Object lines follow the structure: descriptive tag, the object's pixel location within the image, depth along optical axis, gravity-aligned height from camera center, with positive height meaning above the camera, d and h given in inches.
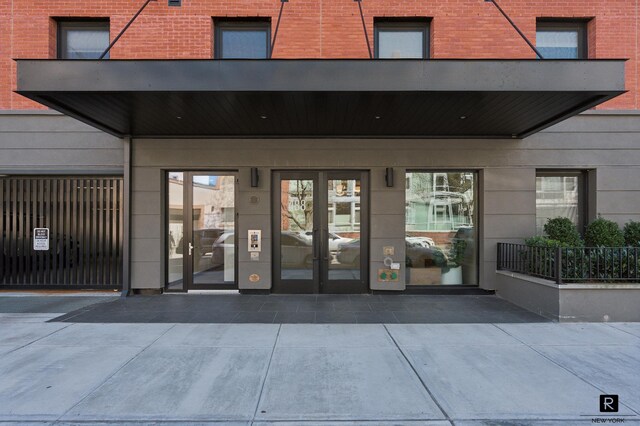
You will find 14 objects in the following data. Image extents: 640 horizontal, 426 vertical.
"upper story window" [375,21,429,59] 334.0 +167.8
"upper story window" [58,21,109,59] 339.6 +170.7
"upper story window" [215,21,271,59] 333.7 +168.4
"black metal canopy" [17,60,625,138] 210.1 +78.6
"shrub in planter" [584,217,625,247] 275.3 -16.2
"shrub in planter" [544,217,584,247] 285.2 -14.9
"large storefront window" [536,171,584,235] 339.0 +17.1
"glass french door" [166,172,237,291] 329.1 -17.3
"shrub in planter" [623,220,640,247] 286.2 -15.8
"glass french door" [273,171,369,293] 322.7 -18.3
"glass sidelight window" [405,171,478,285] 331.6 -13.6
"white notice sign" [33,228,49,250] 332.8 -26.7
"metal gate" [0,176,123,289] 332.8 -14.4
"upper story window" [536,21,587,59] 337.1 +171.2
